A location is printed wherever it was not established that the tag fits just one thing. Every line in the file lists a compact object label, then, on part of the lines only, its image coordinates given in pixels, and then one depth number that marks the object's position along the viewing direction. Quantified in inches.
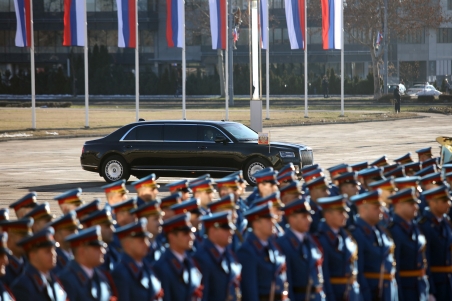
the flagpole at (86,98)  3395.7
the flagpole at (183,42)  3292.3
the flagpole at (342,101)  4157.0
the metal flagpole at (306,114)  4175.7
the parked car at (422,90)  6235.2
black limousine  1752.0
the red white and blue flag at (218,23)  3277.6
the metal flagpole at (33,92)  3309.1
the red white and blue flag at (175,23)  3243.1
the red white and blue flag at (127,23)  3169.3
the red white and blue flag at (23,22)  3176.7
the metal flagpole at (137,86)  3203.7
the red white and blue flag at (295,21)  3491.6
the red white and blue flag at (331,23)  3614.7
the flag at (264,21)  3417.1
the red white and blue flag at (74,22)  3147.1
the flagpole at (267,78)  3639.3
